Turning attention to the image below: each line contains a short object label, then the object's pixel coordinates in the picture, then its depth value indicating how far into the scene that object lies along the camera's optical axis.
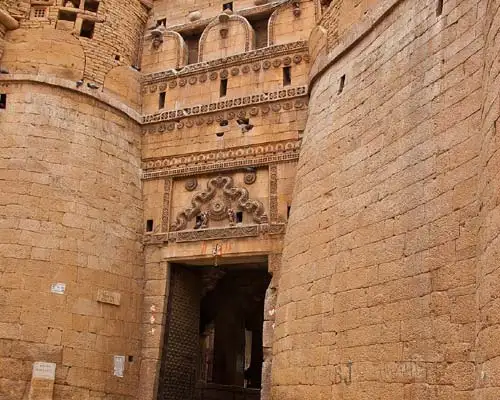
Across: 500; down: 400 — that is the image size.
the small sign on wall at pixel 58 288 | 8.55
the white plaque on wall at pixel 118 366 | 8.94
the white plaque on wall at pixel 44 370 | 8.12
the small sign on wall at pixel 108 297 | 8.96
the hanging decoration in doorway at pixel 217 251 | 9.43
